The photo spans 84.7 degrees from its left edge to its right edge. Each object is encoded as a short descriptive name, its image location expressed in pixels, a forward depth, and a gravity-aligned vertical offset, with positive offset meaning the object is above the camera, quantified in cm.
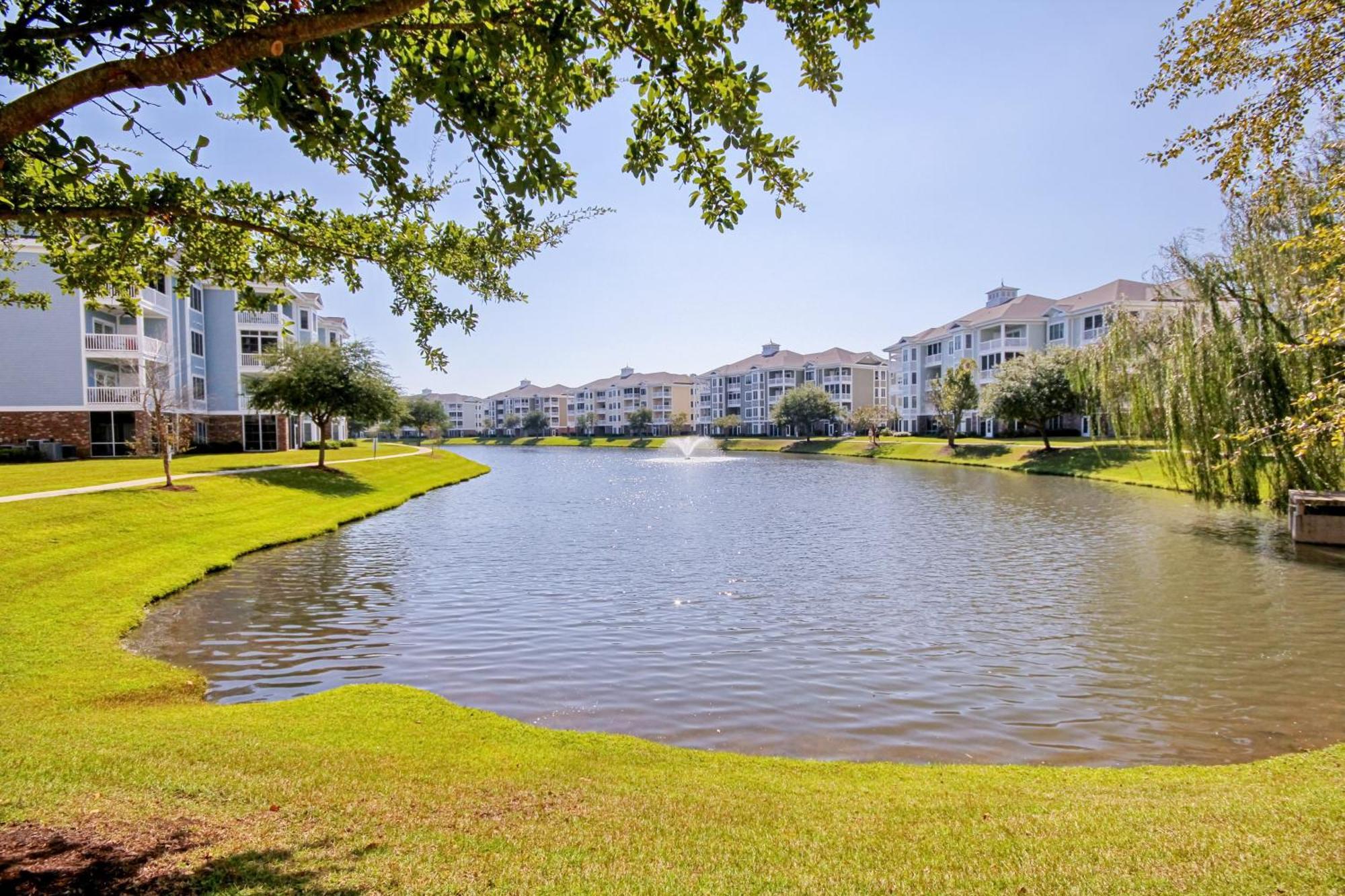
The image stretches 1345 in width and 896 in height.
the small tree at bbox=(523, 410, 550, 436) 17888 +299
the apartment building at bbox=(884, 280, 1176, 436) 7538 +1014
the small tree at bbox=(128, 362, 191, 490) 2566 +109
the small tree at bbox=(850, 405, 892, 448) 9562 +126
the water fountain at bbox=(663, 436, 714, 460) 11050 -198
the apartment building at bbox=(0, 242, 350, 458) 3822 +445
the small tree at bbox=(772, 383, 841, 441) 10431 +296
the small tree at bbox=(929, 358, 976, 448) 7731 +316
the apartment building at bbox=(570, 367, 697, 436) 16675 +769
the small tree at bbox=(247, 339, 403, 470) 3934 +295
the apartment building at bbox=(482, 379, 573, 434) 19150 +725
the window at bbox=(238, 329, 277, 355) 5309 +730
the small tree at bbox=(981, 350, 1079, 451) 5956 +255
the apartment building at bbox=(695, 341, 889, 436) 12550 +868
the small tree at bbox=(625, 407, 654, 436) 15838 +295
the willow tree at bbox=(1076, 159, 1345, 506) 2133 +179
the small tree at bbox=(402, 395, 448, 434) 15188 +522
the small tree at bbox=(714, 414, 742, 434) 13325 +150
